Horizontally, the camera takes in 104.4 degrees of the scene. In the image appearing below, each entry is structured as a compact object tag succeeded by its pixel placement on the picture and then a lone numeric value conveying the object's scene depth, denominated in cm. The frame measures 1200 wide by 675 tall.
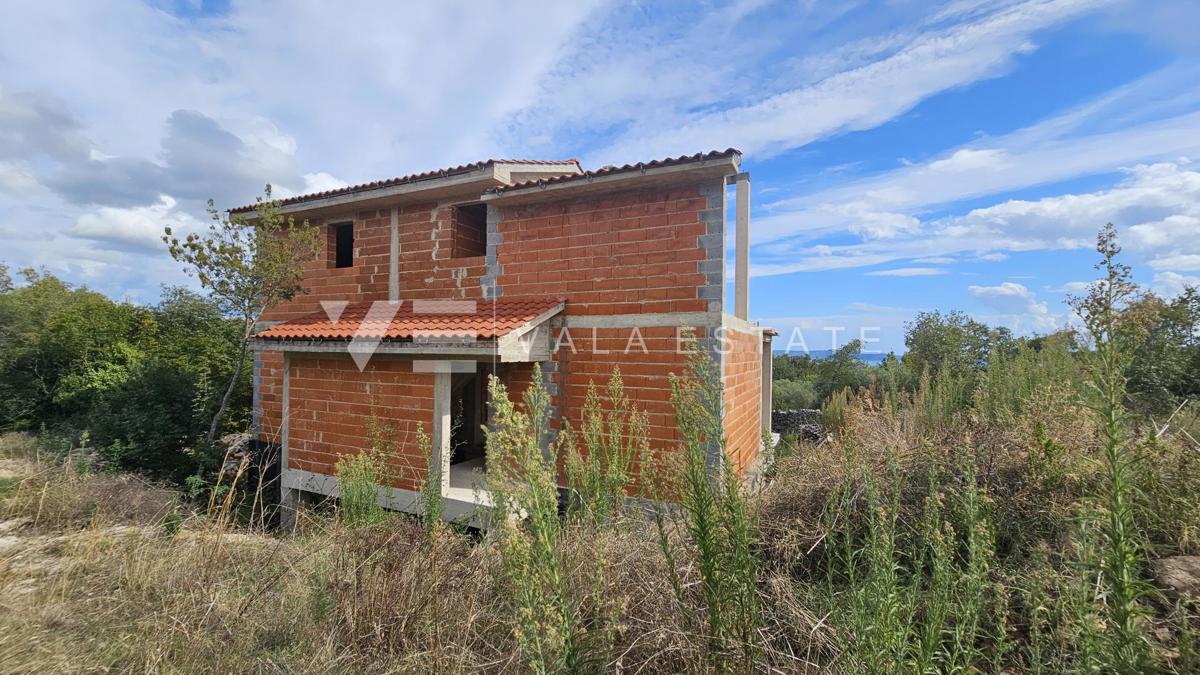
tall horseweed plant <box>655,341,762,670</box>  198
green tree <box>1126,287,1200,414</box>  675
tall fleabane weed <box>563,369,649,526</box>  330
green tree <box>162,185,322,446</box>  937
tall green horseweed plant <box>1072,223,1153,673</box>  143
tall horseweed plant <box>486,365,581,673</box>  182
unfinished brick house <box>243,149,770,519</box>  662
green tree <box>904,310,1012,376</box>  1342
